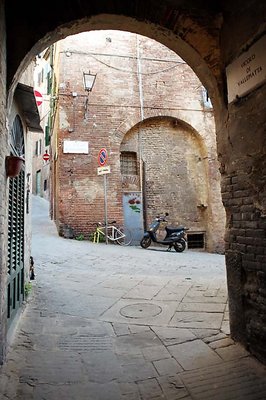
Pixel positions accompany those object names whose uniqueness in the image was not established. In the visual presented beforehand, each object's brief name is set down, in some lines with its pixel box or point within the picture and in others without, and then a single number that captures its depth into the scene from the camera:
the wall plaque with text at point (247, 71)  2.60
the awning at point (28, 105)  3.52
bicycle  10.20
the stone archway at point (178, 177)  11.20
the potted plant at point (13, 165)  2.85
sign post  10.09
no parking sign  10.09
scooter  9.91
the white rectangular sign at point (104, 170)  9.68
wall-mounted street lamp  10.04
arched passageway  2.69
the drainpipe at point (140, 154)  11.18
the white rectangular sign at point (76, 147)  10.38
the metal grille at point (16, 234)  3.43
